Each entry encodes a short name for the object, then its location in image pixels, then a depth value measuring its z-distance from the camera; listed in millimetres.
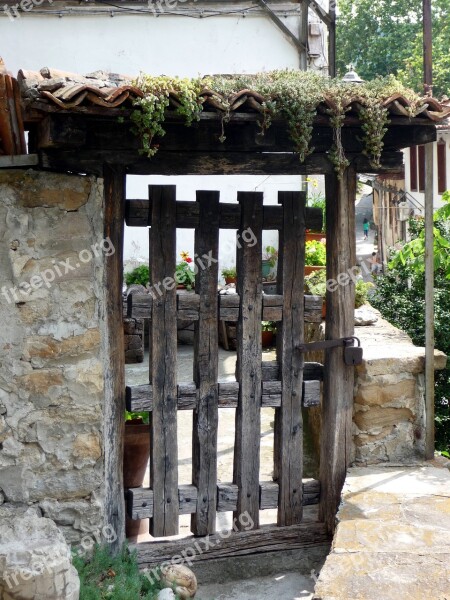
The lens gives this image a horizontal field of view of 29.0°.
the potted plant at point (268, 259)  11104
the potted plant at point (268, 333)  10586
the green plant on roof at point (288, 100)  4113
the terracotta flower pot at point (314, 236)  11086
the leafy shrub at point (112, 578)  4391
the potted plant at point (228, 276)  11125
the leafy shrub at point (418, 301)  7781
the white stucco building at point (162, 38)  11273
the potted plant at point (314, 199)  11188
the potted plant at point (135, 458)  5090
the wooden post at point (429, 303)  5164
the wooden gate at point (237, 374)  4887
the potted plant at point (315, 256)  9914
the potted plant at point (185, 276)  10633
